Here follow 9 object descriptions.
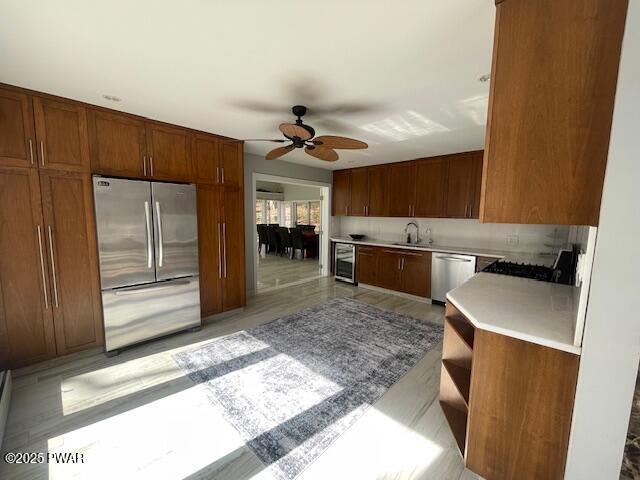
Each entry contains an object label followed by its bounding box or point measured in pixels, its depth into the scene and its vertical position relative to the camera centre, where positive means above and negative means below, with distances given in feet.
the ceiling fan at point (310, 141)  6.88 +2.19
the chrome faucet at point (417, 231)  16.12 -0.92
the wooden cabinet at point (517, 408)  3.66 -2.90
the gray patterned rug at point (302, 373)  5.37 -4.57
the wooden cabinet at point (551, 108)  3.11 +1.46
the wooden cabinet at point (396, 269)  13.69 -3.03
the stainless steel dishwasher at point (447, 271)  12.26 -2.60
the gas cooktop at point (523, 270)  7.26 -1.61
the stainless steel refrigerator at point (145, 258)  8.25 -1.59
